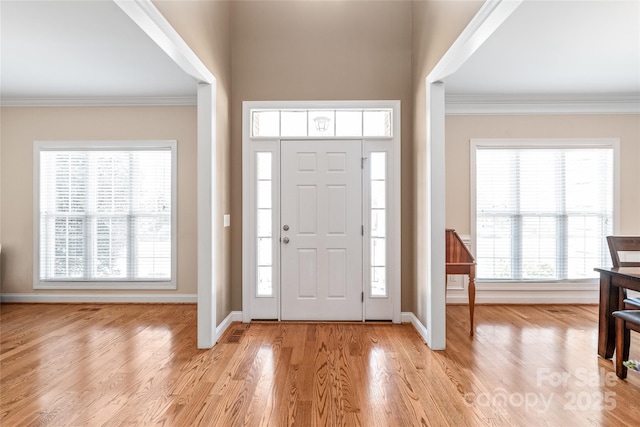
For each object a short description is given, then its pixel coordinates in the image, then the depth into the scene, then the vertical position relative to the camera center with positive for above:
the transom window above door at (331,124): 4.14 +0.97
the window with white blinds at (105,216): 5.05 -0.05
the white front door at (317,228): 4.12 -0.16
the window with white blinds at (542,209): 4.97 +0.06
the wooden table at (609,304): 3.05 -0.72
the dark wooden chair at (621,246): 3.28 -0.28
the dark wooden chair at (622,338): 2.68 -0.89
